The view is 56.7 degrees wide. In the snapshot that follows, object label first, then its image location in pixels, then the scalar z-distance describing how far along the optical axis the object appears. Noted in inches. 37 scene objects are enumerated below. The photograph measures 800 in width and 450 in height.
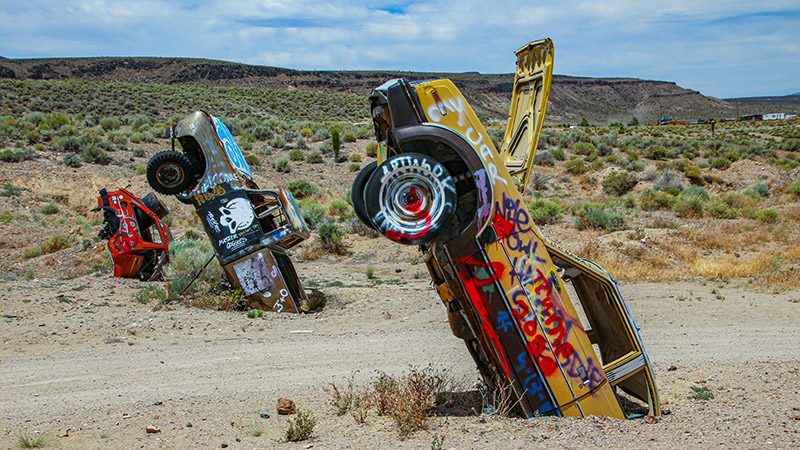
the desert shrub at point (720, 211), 852.0
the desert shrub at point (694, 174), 1240.8
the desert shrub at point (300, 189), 1074.7
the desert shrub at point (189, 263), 500.9
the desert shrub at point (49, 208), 909.8
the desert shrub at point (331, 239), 705.6
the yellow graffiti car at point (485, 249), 192.1
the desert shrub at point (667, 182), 1111.8
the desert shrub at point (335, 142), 1299.2
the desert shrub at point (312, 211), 812.0
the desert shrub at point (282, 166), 1217.4
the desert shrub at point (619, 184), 1143.0
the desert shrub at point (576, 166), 1286.9
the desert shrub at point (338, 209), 911.0
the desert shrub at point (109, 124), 1437.0
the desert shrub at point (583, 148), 1457.9
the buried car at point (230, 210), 439.5
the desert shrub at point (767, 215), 819.5
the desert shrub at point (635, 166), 1294.3
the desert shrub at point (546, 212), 793.6
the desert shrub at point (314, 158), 1277.1
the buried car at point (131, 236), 524.1
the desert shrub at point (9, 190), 926.4
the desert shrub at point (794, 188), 1029.8
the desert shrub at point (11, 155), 1056.8
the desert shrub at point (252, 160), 1220.5
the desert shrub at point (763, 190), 1073.6
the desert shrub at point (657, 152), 1460.4
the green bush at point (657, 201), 917.2
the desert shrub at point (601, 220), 757.3
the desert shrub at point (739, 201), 936.3
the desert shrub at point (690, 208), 861.8
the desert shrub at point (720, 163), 1354.6
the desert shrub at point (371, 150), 1314.2
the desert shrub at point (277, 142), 1364.4
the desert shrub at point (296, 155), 1284.4
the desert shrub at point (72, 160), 1091.3
